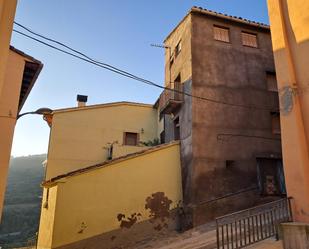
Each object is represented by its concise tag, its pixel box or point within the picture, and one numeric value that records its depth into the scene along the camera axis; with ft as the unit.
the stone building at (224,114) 42.83
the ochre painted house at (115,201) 37.65
